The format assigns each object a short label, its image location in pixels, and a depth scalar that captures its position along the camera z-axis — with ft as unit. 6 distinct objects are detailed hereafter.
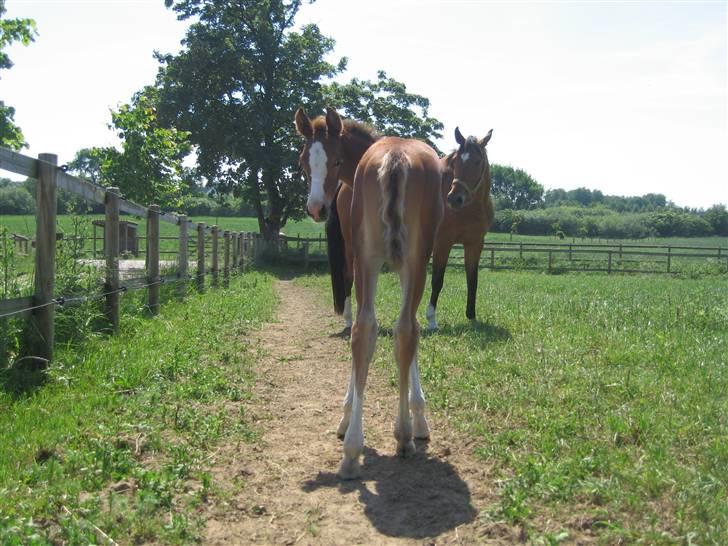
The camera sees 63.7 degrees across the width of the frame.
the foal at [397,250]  11.89
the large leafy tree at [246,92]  97.66
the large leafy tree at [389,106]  109.81
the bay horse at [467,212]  26.89
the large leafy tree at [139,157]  49.47
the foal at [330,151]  15.62
